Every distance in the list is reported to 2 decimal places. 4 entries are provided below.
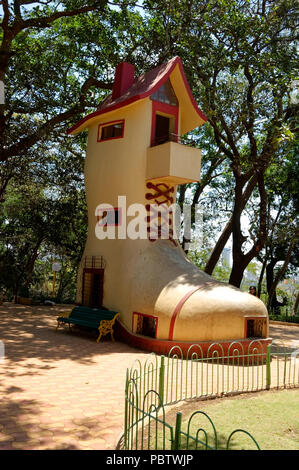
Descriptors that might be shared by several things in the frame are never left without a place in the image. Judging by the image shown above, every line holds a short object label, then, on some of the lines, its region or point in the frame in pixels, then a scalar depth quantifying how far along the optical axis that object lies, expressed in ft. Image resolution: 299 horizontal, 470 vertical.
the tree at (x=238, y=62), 54.90
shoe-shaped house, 41.27
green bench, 45.69
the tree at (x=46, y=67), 52.60
